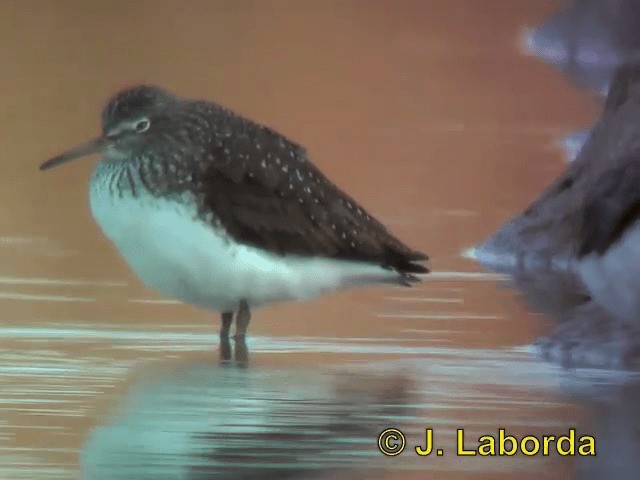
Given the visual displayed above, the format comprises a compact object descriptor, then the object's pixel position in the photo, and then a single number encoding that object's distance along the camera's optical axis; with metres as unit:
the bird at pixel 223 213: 10.37
